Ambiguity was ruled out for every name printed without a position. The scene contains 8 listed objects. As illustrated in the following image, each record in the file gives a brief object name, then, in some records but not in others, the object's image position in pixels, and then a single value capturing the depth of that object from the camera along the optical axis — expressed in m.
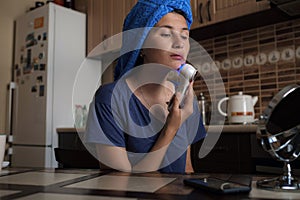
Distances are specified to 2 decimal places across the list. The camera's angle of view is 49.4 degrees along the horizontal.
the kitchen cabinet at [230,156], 1.63
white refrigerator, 2.65
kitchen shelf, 1.86
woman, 0.89
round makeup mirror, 0.44
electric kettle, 1.95
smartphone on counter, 0.42
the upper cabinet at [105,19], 2.65
